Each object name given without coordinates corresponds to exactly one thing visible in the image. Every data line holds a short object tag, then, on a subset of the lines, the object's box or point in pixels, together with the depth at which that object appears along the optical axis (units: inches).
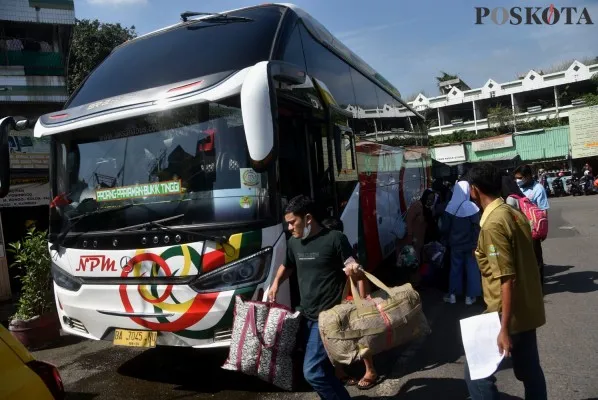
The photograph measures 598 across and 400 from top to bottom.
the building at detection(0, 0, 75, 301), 596.1
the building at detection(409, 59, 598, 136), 1667.1
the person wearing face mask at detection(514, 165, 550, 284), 281.9
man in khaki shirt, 108.4
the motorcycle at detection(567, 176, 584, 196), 1107.0
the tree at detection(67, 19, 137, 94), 856.3
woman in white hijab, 249.1
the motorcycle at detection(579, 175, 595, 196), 1093.8
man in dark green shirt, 132.9
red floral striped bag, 140.4
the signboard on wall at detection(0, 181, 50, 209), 382.6
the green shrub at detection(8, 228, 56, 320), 259.0
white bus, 160.1
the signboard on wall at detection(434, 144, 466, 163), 1508.4
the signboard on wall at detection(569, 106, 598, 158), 1153.4
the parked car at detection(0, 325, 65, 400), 83.0
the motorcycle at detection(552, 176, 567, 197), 1131.9
